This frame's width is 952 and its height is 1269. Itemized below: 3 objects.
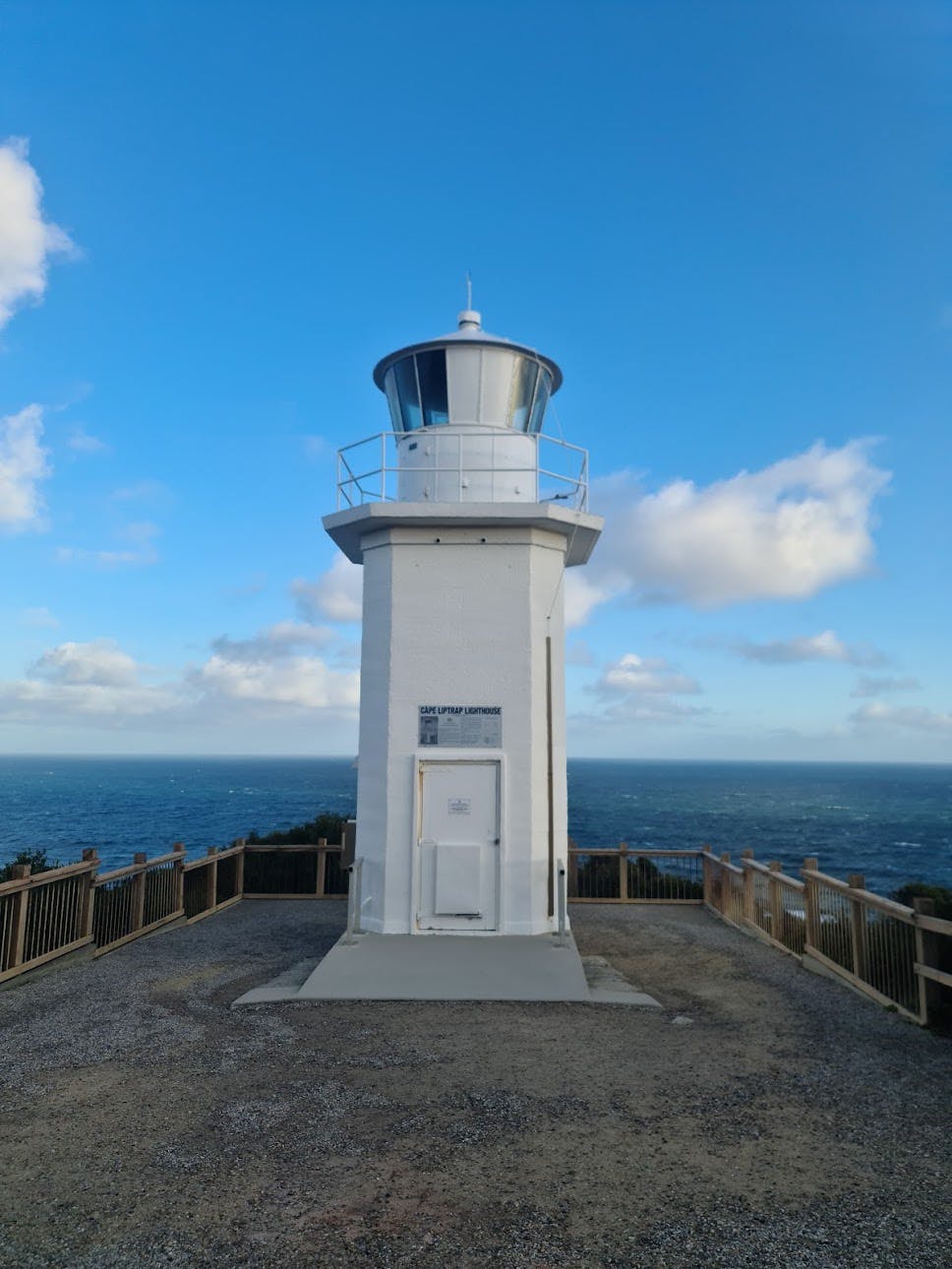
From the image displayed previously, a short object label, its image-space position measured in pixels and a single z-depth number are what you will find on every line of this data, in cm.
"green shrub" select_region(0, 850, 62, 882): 1191
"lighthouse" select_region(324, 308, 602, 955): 949
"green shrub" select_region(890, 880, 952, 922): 1308
